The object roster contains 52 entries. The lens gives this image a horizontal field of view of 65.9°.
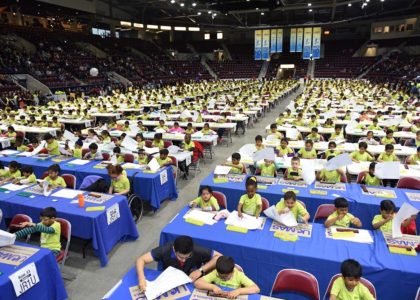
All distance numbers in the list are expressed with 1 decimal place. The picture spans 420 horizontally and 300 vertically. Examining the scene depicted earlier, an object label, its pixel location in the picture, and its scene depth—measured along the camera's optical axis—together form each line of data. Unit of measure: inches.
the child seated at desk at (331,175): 252.1
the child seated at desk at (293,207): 182.7
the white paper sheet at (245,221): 175.8
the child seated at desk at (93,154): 317.1
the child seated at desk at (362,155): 293.1
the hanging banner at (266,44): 1488.7
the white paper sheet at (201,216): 181.9
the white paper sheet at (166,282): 125.0
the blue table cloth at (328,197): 204.1
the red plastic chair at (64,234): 179.2
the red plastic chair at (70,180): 261.7
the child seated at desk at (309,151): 309.7
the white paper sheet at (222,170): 262.3
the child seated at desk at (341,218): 173.0
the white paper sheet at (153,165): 277.7
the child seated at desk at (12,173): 260.8
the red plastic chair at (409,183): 241.0
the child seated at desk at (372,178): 246.5
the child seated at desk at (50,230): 176.1
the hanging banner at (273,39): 1475.1
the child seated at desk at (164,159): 292.0
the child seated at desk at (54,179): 242.7
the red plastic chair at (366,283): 126.0
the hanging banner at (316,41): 1418.6
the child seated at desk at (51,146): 349.7
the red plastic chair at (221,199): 211.9
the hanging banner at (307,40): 1433.3
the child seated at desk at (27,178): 250.4
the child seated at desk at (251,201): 196.9
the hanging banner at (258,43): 1490.9
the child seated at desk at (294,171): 253.0
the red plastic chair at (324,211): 194.9
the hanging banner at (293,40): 1438.2
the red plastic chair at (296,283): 132.4
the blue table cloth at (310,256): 139.1
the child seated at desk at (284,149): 318.3
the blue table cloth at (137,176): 264.2
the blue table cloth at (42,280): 137.2
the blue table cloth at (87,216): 195.8
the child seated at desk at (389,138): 351.6
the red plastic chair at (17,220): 189.2
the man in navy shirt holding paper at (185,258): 136.0
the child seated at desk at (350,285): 121.3
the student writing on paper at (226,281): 124.3
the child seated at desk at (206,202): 196.9
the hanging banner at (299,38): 1437.0
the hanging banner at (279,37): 1469.0
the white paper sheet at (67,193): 222.9
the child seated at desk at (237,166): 272.1
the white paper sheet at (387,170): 229.9
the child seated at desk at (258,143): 309.0
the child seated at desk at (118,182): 247.4
